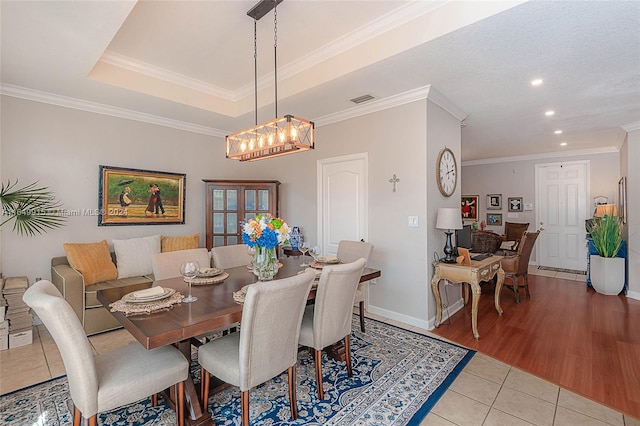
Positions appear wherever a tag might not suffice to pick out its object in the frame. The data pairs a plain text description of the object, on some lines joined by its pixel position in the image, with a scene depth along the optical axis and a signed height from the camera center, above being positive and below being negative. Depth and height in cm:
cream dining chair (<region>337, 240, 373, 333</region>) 317 -44
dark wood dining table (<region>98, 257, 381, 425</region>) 151 -56
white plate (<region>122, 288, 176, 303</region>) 184 -52
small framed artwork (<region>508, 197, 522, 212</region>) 712 +18
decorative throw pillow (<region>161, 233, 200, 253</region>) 407 -38
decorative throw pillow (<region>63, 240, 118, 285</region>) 329 -51
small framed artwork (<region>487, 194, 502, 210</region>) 743 +25
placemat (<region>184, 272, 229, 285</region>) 233 -51
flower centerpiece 225 -19
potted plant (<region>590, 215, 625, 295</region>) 471 -77
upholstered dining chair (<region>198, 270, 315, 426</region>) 160 -75
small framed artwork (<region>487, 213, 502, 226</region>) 745 -18
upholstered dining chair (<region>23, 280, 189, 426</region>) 137 -81
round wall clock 360 +50
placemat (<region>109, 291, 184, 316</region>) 171 -54
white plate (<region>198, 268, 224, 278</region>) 251 -49
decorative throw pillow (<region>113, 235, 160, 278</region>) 368 -50
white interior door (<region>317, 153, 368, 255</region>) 393 +18
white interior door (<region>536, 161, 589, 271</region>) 640 -4
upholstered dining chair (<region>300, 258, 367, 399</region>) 204 -67
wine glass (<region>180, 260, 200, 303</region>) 198 -38
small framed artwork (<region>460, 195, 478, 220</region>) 781 +13
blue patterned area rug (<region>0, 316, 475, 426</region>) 192 -129
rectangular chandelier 245 +65
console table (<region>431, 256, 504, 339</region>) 312 -68
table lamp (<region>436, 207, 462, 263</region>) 330 -10
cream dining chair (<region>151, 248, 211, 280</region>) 262 -42
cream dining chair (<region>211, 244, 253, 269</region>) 309 -44
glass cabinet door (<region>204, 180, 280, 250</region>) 456 +14
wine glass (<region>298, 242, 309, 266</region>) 289 -32
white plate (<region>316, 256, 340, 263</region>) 296 -46
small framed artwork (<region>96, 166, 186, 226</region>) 385 +24
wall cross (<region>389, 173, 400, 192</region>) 357 +38
